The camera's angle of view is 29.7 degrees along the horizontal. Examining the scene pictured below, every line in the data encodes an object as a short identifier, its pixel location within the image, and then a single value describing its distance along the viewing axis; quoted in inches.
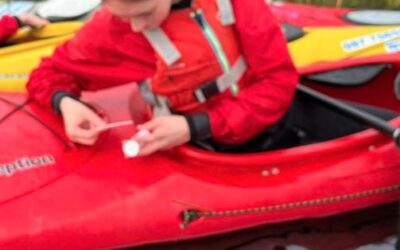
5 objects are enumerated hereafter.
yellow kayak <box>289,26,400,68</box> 81.0
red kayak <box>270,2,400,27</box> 90.3
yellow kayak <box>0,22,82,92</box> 73.5
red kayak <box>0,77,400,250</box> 53.4
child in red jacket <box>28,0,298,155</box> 52.8
